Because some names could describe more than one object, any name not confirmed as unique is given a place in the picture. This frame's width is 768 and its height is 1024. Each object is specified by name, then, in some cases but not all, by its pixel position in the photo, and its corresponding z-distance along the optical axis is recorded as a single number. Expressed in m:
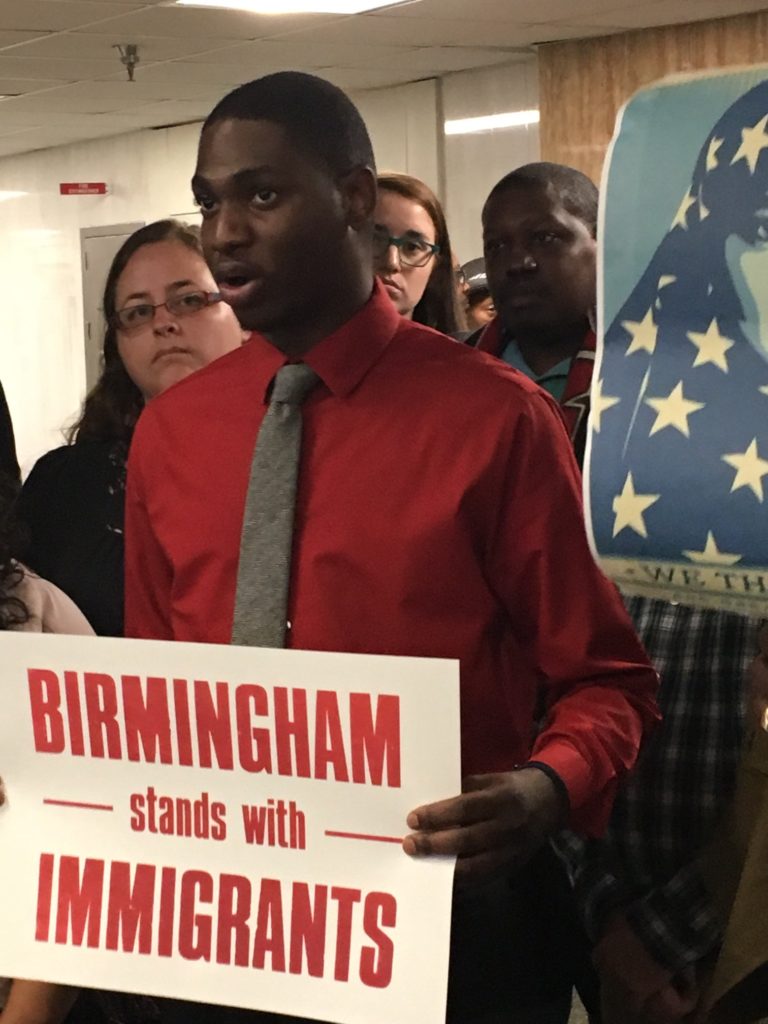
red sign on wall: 12.65
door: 12.59
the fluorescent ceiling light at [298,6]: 7.55
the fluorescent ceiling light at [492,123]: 9.30
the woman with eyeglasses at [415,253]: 2.75
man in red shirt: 1.53
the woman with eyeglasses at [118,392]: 2.50
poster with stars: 1.12
